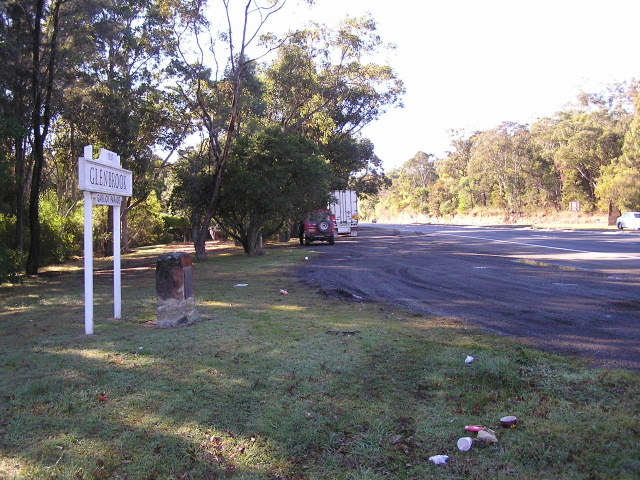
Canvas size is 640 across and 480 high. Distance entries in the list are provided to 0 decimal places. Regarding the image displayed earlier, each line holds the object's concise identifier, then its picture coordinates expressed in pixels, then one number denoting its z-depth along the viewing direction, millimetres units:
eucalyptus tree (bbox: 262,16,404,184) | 26125
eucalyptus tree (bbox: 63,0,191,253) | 19250
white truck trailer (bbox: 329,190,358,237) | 40469
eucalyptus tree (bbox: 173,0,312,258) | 20016
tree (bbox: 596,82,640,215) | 44438
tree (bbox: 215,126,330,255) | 21469
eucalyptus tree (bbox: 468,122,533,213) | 63344
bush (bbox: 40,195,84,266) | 21734
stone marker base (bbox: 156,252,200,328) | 7855
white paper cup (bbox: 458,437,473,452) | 3838
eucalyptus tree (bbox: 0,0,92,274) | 16234
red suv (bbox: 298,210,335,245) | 31172
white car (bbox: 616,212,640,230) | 38562
